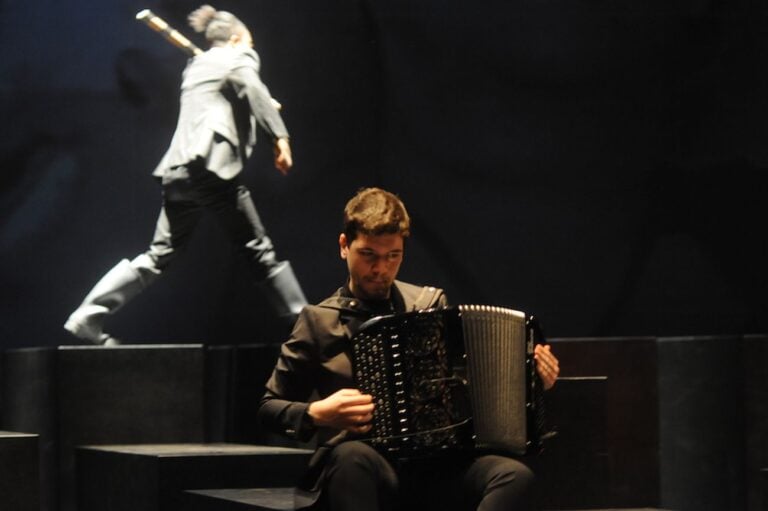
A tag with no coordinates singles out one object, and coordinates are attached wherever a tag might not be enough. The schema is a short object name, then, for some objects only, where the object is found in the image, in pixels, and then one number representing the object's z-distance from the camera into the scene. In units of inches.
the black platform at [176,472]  379.8
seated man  274.1
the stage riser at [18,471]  346.3
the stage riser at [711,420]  468.3
